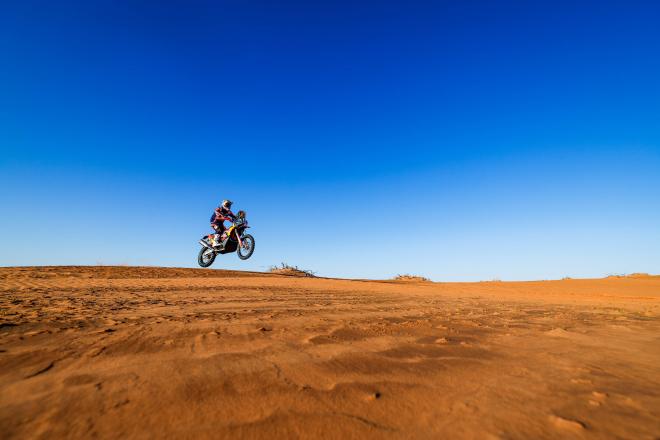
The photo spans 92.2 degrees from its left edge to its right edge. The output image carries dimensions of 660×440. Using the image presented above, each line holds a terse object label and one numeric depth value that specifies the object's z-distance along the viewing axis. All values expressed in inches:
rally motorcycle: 514.3
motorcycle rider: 535.1
